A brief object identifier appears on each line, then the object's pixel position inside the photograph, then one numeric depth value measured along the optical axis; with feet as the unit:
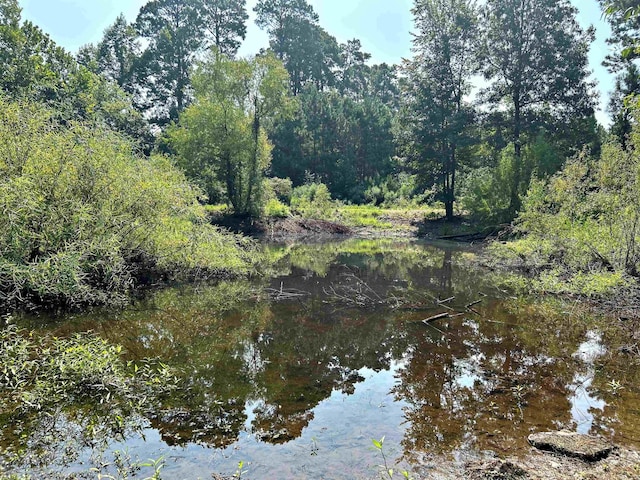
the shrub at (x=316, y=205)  106.61
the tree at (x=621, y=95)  93.04
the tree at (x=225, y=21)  158.20
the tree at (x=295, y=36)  181.06
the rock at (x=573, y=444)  14.06
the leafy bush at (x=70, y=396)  13.98
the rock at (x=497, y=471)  12.94
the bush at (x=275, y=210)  98.02
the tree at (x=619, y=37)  89.76
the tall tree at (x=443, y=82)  99.86
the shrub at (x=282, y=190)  112.47
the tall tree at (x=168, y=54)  153.99
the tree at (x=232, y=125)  86.74
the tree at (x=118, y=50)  161.24
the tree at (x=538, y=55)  94.07
